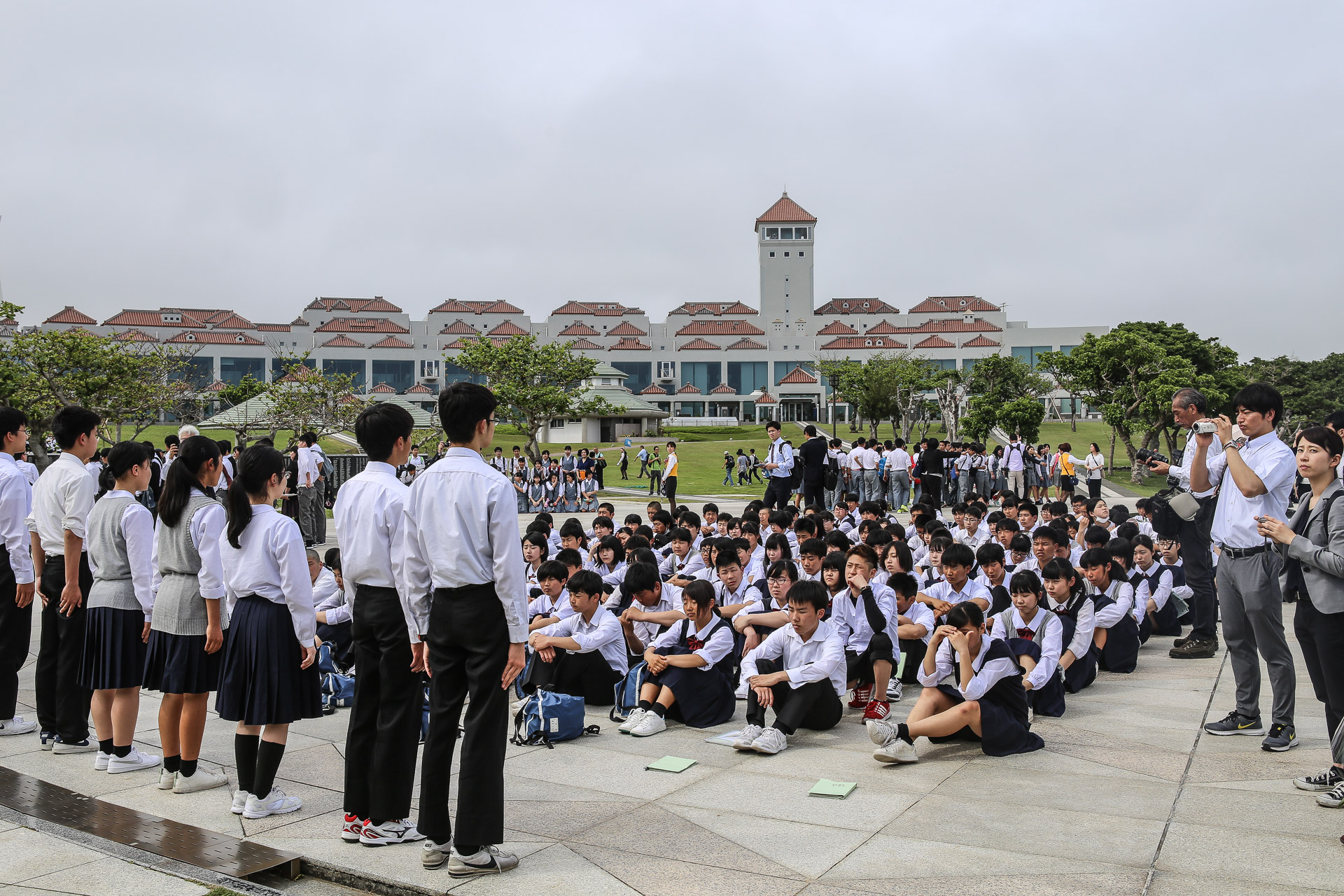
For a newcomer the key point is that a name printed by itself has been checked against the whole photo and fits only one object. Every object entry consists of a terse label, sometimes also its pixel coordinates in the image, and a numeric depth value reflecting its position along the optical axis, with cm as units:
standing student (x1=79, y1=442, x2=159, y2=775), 536
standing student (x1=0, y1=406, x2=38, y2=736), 610
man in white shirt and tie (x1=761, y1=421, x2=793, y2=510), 1588
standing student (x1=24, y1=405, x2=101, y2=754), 575
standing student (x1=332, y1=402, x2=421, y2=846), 430
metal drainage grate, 402
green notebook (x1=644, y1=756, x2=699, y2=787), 551
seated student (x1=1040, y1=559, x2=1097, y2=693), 721
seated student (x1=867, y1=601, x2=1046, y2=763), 559
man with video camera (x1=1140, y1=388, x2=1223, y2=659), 880
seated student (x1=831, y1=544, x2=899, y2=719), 699
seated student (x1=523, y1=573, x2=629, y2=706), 698
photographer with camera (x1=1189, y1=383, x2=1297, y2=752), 535
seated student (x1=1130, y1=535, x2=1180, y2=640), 911
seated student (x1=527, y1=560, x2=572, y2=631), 751
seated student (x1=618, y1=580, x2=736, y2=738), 654
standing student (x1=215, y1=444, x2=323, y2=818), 462
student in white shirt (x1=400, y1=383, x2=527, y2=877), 396
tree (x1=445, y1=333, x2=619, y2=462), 4134
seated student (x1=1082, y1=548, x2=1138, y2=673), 794
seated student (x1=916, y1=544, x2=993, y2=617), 769
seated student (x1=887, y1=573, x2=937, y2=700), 756
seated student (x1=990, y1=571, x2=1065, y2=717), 653
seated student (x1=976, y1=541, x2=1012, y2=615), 800
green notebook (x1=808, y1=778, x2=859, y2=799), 497
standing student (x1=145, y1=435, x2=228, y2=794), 498
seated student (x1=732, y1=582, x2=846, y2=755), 607
